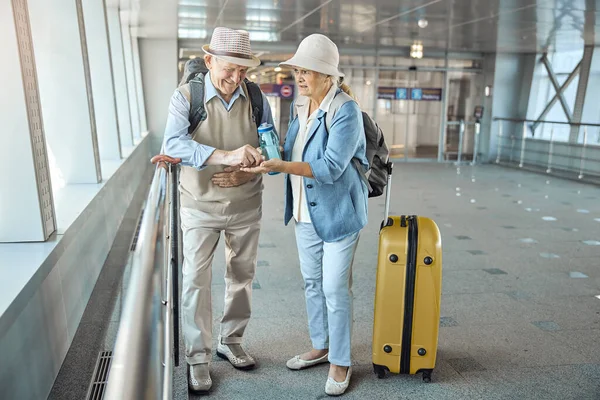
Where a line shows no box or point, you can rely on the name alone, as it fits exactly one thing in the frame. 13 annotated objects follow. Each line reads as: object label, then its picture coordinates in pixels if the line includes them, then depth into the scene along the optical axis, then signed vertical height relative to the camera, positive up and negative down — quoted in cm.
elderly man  266 -49
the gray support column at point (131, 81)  1221 +8
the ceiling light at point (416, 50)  1435 +83
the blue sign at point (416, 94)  1594 -34
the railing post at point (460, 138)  1598 -163
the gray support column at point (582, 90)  1331 -24
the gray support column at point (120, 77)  962 +15
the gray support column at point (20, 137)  289 -27
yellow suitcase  282 -108
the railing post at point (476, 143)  1586 -175
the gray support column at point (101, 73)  700 +16
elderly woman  258 -52
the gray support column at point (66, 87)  503 -1
